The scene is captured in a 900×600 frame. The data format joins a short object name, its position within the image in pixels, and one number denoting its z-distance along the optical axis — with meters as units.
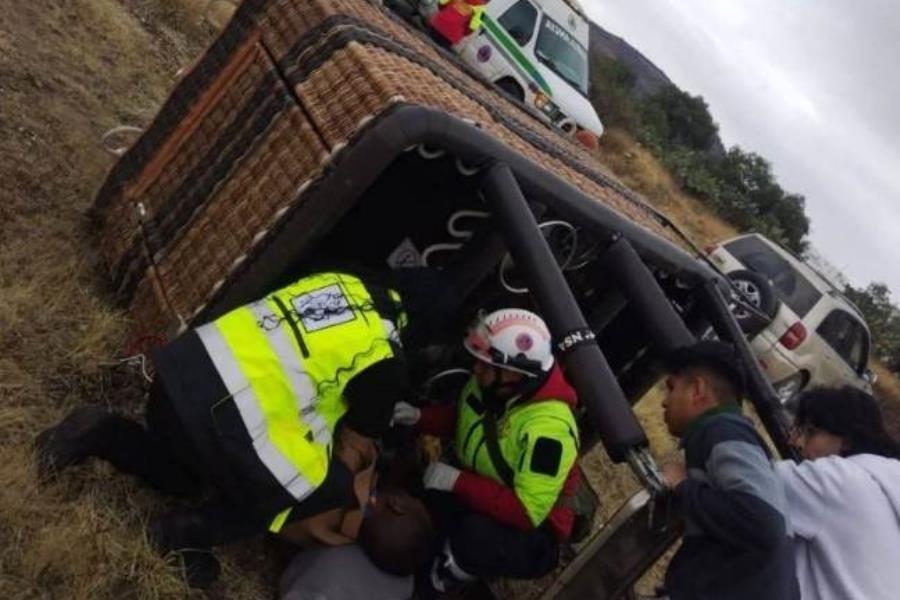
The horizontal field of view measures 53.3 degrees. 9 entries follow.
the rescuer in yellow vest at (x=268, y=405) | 2.82
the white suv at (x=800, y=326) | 10.92
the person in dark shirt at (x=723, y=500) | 2.59
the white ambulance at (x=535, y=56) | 10.95
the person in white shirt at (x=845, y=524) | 2.78
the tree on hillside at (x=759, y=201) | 27.78
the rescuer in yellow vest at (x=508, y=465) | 3.53
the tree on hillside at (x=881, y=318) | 24.61
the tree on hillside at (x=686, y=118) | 32.66
